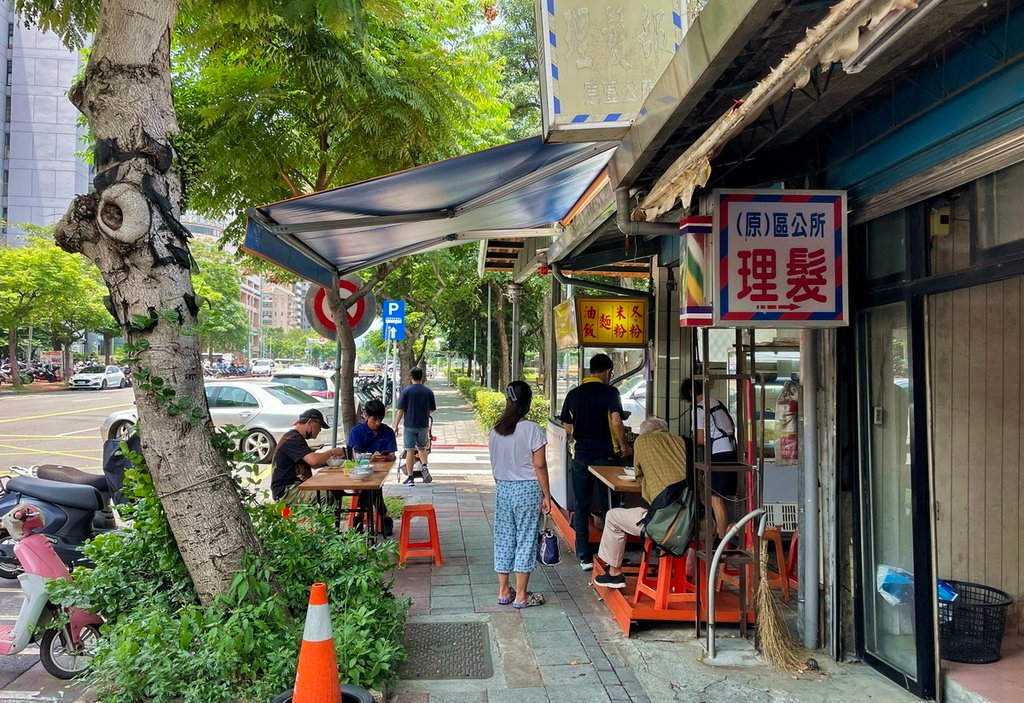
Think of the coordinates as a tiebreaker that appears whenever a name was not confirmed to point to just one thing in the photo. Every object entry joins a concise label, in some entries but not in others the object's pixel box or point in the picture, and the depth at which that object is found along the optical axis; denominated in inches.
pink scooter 160.4
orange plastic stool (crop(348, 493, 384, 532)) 269.3
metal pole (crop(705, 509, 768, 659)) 165.5
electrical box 140.2
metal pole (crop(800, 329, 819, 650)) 172.7
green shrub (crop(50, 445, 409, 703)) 138.5
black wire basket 157.9
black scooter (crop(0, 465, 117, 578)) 228.4
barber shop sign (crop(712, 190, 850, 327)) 154.8
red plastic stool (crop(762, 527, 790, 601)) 213.5
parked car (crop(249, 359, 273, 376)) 2527.6
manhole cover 163.9
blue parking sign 460.4
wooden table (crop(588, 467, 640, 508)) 216.3
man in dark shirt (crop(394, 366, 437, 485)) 442.9
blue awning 195.9
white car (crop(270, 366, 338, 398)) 753.4
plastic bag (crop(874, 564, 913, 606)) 152.8
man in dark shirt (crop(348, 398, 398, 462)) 282.2
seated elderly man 199.2
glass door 147.5
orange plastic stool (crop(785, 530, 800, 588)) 225.0
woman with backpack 223.3
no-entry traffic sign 289.7
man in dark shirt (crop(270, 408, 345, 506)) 248.8
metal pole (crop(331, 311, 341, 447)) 294.8
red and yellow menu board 300.2
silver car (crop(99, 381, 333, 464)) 521.3
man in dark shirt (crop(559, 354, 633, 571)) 254.1
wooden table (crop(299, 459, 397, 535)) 231.3
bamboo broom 164.9
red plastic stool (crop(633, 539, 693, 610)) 189.0
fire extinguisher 189.6
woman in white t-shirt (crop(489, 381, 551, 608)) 206.4
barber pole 161.3
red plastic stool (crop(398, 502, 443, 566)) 250.4
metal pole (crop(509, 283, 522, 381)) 393.4
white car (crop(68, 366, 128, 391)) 1523.1
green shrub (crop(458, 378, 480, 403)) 1092.1
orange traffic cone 126.3
